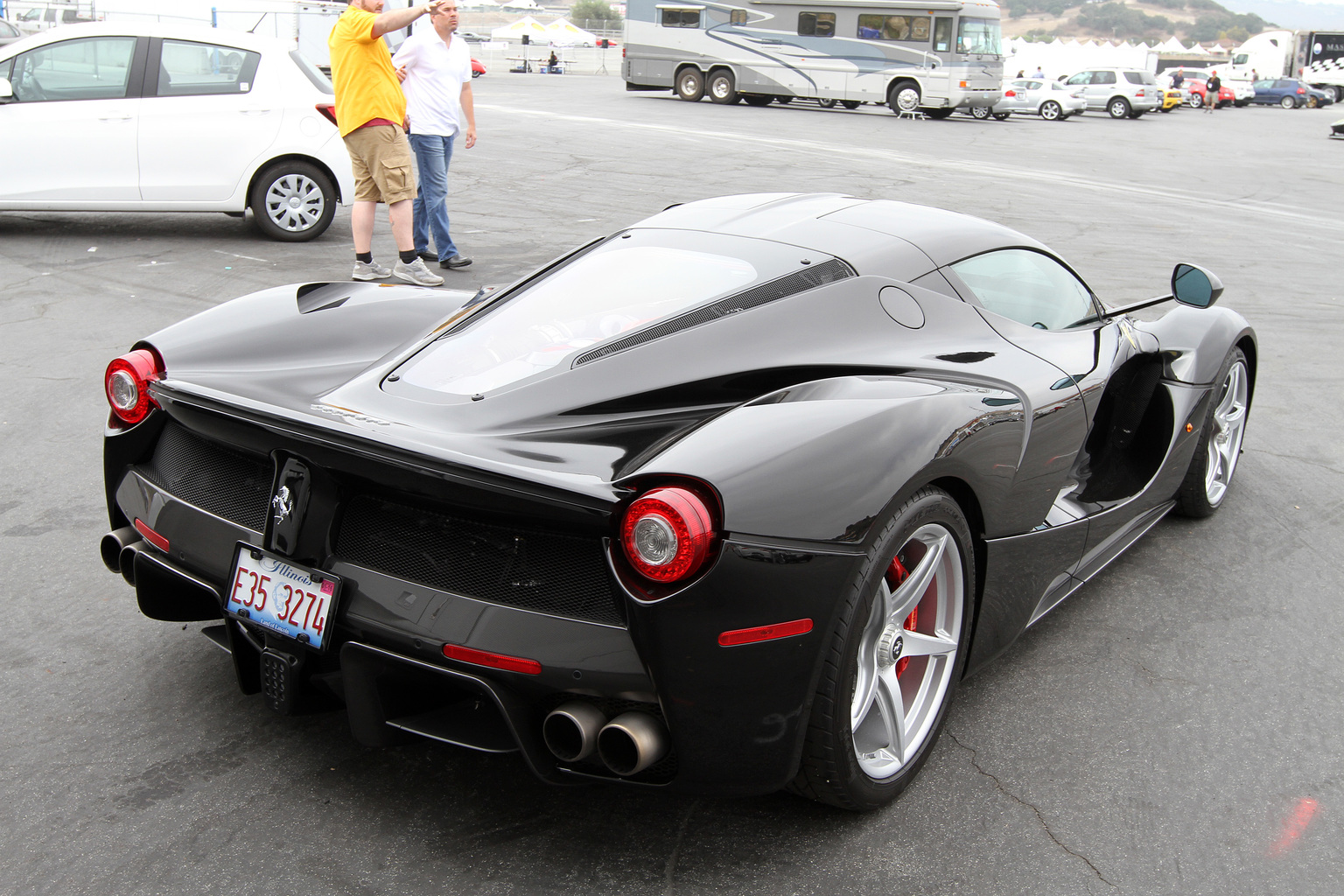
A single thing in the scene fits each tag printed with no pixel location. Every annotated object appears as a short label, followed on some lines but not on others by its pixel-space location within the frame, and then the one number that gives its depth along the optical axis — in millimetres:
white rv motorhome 26656
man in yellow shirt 6695
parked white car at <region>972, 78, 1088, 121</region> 33000
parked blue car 52156
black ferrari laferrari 2086
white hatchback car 8008
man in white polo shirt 7492
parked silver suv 35094
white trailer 56375
